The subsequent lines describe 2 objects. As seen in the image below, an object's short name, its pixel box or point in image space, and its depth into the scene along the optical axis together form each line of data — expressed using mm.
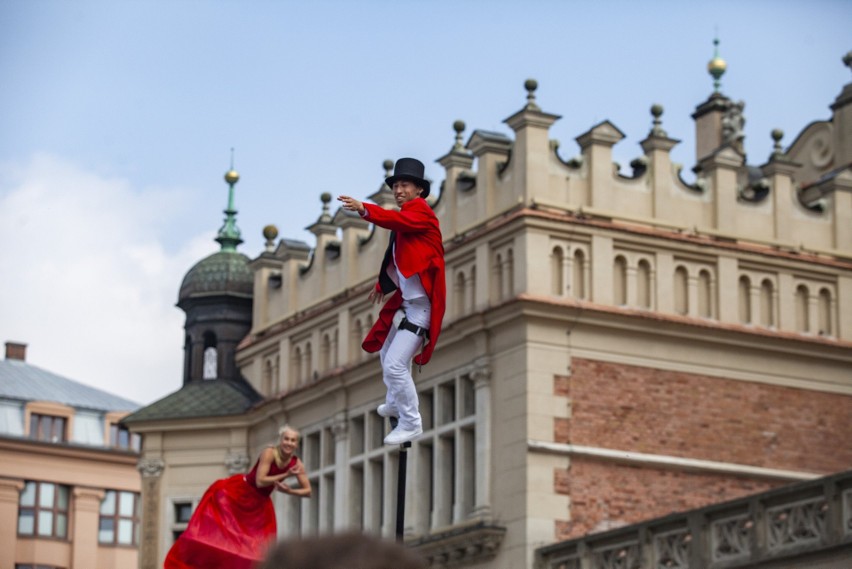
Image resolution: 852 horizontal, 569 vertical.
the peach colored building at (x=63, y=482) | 59594
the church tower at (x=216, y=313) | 40438
